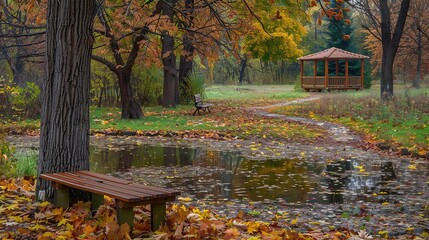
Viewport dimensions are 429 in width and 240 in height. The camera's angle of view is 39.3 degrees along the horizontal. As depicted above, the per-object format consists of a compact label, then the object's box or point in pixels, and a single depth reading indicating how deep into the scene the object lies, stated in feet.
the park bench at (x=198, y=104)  74.55
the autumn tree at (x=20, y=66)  82.02
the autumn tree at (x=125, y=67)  63.26
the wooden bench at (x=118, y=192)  16.37
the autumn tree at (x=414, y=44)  130.41
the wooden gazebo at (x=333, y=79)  152.08
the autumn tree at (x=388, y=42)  87.66
